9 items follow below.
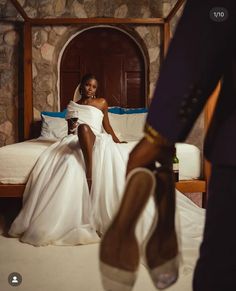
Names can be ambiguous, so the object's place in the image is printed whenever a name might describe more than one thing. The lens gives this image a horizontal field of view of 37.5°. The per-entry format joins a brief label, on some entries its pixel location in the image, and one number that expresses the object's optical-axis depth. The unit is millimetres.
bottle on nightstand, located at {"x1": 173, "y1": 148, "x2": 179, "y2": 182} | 2889
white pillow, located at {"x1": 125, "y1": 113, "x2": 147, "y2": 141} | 3793
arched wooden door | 4410
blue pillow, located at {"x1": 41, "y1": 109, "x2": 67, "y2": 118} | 3963
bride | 2346
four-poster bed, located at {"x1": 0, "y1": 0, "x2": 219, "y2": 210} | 3811
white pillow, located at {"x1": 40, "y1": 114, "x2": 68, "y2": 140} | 3752
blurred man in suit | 463
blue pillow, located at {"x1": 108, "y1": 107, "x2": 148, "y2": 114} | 4027
